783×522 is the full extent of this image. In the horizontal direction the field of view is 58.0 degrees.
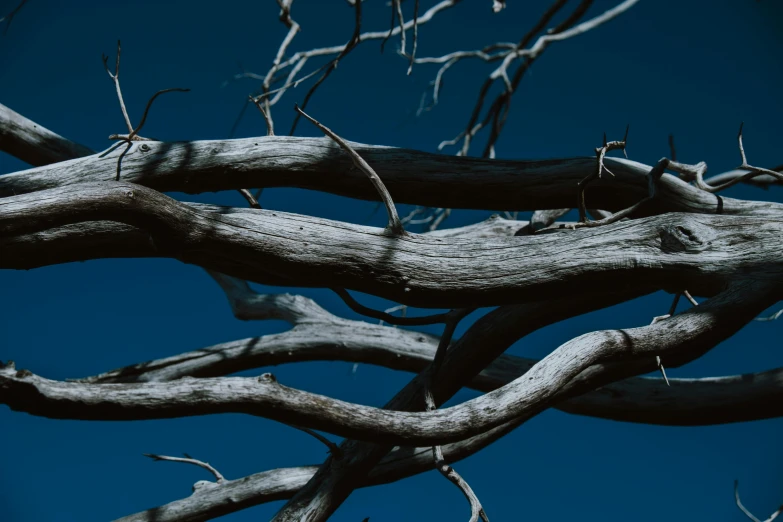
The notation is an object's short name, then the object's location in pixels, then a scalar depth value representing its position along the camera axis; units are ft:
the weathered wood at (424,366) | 10.31
